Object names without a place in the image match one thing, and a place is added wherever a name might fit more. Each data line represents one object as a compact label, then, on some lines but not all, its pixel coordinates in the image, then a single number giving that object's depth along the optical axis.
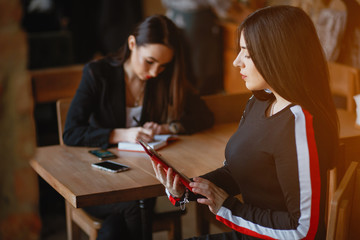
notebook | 2.24
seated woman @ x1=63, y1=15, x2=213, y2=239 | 2.30
